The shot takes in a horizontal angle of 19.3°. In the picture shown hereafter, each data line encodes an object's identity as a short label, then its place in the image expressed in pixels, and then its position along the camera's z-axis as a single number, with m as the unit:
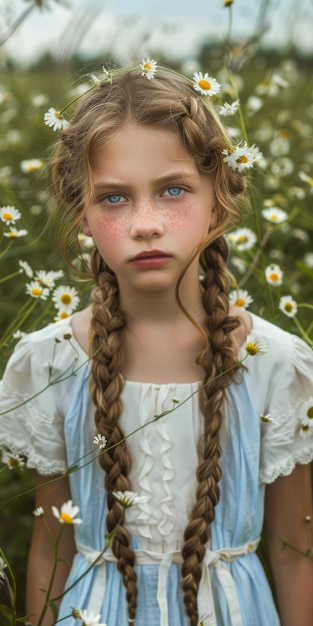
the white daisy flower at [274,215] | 1.83
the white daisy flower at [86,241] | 1.52
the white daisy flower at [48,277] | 1.40
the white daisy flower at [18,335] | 1.39
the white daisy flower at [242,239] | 1.65
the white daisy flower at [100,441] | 1.11
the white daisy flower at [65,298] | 1.46
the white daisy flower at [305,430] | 1.34
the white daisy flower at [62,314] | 1.47
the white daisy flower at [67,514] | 0.98
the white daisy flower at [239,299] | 1.44
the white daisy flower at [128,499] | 1.04
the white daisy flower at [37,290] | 1.40
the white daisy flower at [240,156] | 1.21
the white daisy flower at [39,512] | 1.09
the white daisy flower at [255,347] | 1.24
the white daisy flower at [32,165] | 1.88
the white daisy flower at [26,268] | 1.39
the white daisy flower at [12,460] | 1.30
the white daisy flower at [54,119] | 1.24
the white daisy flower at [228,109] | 1.25
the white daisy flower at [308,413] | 1.31
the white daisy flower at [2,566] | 1.05
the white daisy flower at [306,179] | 1.78
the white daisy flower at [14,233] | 1.41
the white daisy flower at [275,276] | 1.58
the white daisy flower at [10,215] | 1.37
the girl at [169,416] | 1.26
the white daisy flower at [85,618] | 0.95
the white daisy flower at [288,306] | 1.46
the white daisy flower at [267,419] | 1.27
